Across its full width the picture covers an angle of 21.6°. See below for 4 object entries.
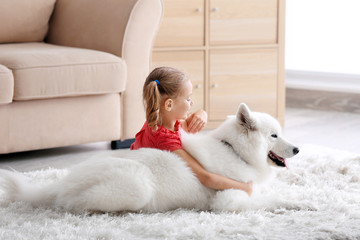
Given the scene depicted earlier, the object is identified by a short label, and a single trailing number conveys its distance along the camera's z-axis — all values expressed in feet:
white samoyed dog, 9.66
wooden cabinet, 15.30
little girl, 10.03
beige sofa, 12.65
